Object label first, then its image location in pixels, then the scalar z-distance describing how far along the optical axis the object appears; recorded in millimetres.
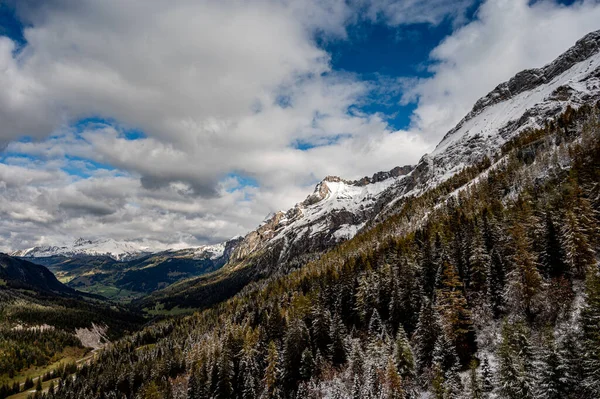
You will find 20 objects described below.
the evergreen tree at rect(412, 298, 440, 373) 57438
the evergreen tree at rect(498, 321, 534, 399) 37250
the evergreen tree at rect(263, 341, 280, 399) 71269
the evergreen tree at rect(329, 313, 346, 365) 69375
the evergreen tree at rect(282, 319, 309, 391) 72000
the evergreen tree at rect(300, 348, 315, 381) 69312
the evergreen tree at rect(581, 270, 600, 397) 32406
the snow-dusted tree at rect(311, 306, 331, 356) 75812
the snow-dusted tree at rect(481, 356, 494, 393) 42344
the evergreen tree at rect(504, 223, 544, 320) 53562
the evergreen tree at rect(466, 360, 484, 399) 41156
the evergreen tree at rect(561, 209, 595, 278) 54781
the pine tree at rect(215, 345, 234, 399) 76125
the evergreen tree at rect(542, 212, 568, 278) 58962
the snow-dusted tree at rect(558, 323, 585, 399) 34062
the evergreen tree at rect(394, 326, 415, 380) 54656
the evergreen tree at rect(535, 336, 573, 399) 34562
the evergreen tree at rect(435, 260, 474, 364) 55125
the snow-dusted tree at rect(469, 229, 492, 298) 66562
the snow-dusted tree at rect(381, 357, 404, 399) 49781
